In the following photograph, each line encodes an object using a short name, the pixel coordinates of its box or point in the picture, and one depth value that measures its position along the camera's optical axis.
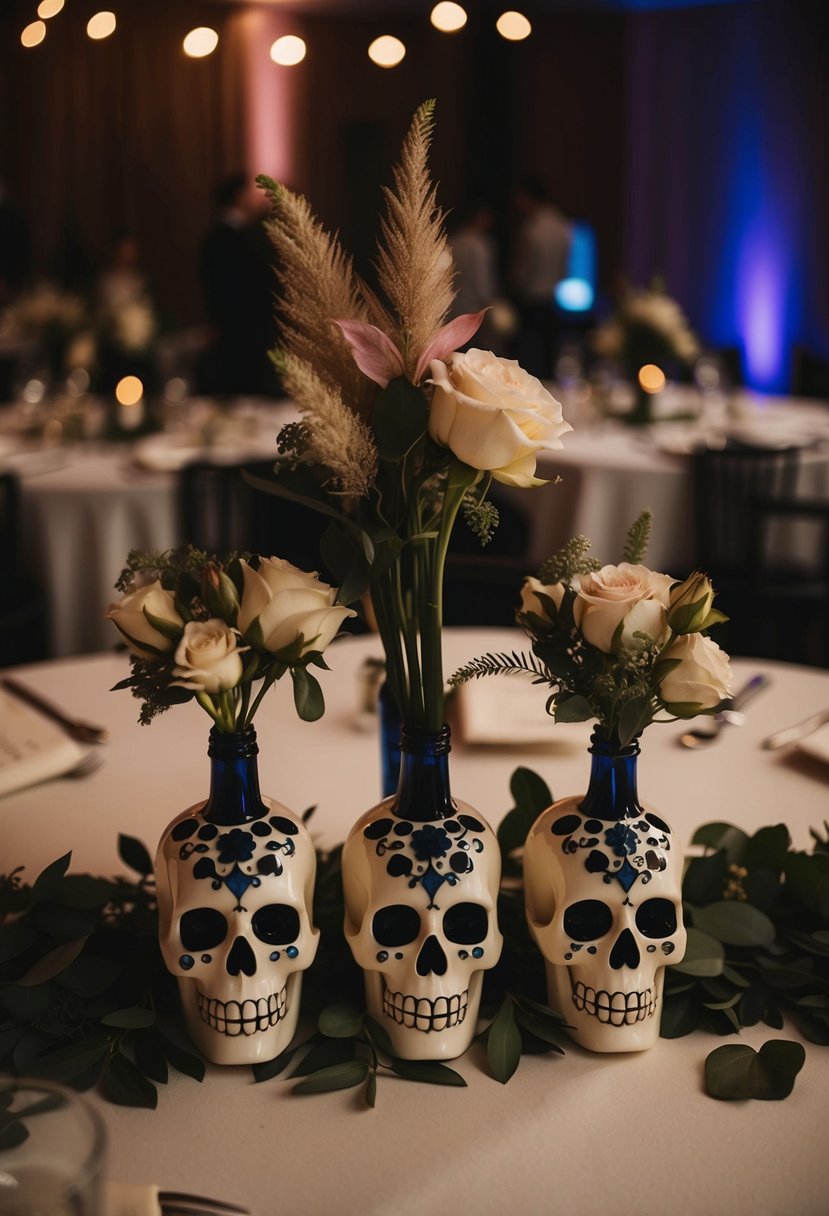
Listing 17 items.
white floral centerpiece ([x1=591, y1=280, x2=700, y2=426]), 4.39
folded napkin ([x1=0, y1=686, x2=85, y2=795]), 1.38
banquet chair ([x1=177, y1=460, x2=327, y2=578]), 3.20
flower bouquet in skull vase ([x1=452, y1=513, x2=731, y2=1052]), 0.87
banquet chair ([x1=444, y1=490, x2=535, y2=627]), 2.16
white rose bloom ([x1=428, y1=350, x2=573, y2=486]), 0.80
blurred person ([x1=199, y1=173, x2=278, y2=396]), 7.02
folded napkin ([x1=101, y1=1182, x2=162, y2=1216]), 0.74
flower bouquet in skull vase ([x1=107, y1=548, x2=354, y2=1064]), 0.84
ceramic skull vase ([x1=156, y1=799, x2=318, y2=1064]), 0.87
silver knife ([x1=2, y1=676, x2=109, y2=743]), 1.53
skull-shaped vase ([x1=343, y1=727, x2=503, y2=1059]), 0.88
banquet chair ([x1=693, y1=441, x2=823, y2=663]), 3.58
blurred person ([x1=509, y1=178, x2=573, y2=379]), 9.34
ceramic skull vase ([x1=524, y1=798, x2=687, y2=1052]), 0.89
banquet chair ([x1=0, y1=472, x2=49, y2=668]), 3.27
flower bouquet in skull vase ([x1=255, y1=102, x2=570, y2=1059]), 0.82
